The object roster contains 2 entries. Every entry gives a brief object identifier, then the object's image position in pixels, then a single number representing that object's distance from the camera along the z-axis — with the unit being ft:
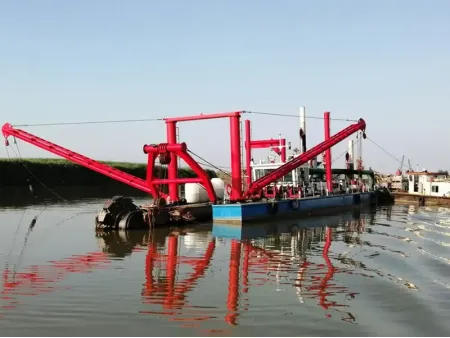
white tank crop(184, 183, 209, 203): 106.83
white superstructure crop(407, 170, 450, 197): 156.25
